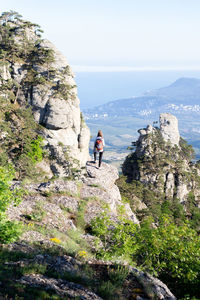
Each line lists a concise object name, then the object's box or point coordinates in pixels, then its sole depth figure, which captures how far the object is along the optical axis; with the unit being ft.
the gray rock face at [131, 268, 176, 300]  35.25
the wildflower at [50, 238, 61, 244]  46.99
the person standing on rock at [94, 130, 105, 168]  80.74
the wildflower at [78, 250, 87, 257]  42.98
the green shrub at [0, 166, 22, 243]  34.58
